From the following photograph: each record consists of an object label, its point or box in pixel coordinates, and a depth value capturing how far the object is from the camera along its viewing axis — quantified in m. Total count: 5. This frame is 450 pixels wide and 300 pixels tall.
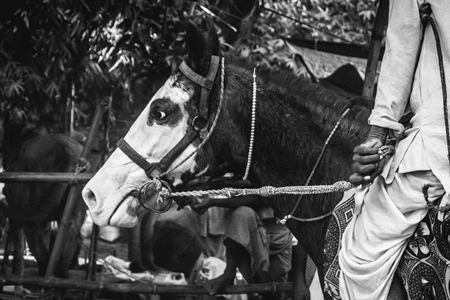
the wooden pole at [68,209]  6.40
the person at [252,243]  6.05
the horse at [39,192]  8.37
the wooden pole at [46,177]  6.13
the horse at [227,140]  3.57
